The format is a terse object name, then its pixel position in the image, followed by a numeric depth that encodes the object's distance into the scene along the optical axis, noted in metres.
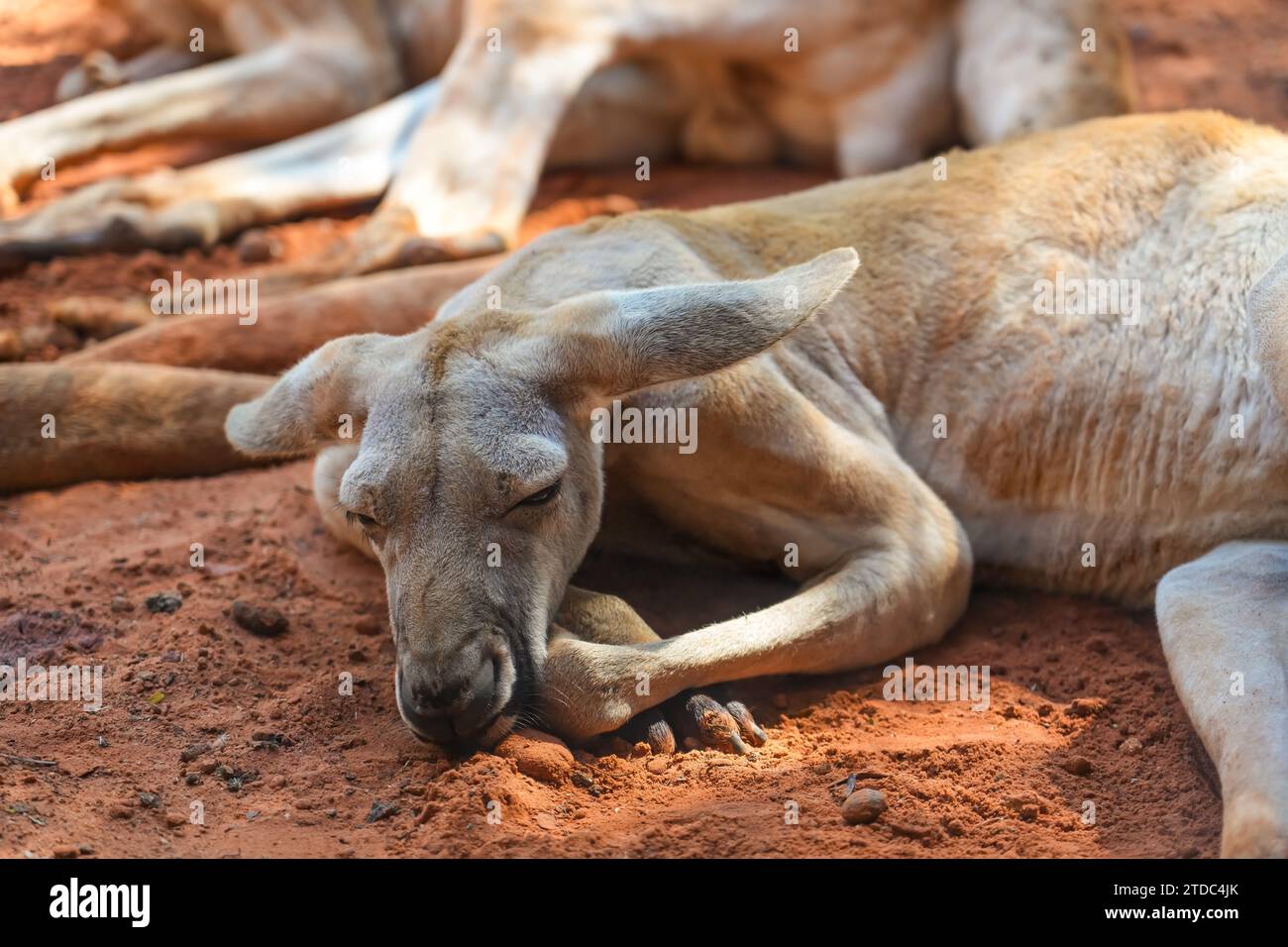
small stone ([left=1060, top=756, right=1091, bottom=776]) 3.55
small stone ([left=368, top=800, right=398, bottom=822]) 3.30
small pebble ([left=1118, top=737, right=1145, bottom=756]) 3.64
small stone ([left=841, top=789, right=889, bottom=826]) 3.27
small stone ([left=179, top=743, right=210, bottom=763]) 3.56
